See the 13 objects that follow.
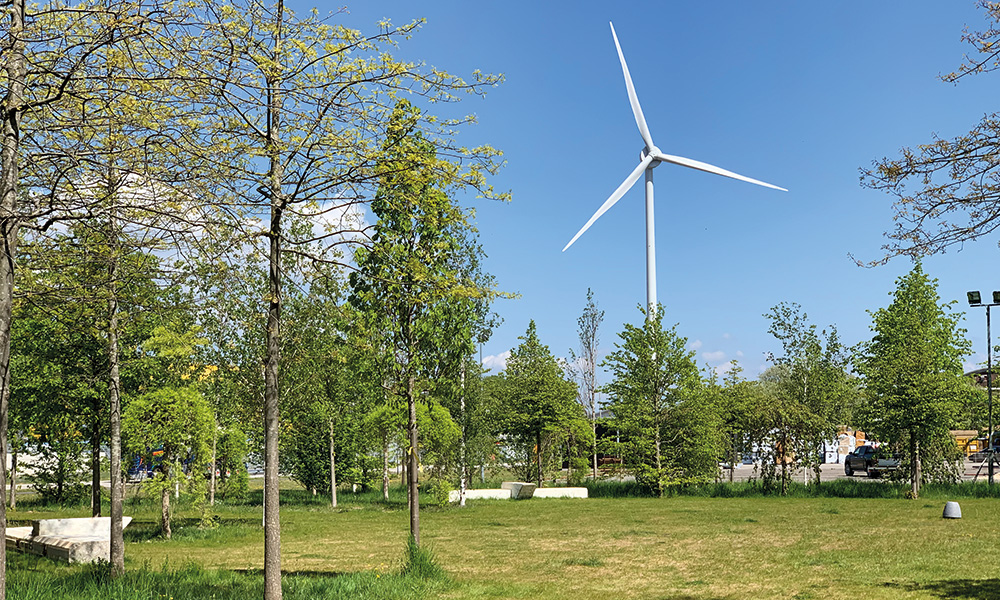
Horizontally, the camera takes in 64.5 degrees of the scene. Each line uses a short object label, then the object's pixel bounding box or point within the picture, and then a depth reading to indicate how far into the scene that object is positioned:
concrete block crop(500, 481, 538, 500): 32.66
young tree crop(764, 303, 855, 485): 36.16
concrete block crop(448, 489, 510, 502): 32.66
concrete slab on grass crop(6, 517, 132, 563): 14.55
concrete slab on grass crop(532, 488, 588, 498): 33.06
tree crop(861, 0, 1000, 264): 8.29
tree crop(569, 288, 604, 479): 46.31
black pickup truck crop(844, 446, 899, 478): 48.08
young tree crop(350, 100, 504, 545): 11.98
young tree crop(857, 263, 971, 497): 28.92
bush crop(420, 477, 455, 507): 26.05
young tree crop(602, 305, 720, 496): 33.91
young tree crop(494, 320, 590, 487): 35.53
